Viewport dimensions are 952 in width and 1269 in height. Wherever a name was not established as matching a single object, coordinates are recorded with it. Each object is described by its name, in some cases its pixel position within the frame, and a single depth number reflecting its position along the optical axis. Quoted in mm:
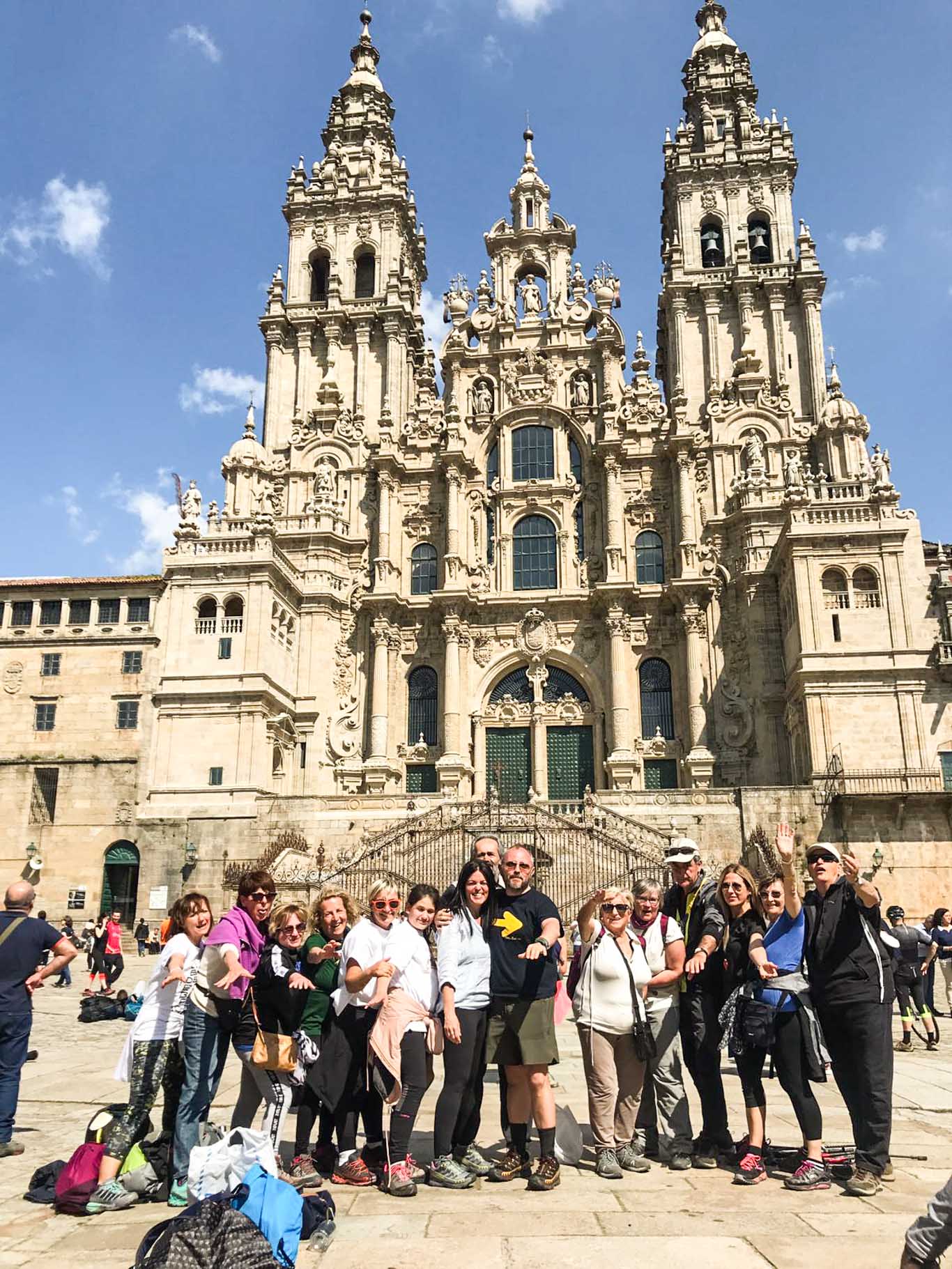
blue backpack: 5031
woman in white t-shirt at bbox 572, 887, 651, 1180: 7477
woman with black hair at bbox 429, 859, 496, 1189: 6980
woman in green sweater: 7293
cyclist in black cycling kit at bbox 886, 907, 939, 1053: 12523
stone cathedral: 30953
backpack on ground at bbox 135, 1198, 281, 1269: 4543
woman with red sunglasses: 7223
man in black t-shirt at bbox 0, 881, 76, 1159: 8117
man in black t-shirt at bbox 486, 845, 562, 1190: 7066
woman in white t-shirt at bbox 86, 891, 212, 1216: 6898
